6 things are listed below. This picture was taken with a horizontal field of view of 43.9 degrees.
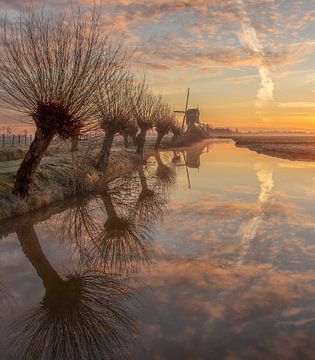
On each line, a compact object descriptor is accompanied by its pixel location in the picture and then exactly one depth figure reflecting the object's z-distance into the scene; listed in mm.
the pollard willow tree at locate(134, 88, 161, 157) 39625
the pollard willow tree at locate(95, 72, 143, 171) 24891
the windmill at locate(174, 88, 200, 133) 100125
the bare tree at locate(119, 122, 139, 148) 44850
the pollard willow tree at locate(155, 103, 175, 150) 50906
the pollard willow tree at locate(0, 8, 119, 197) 14148
